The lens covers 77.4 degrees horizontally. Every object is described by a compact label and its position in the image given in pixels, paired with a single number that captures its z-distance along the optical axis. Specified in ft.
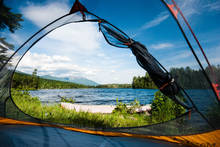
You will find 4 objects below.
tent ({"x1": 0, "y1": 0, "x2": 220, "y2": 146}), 4.57
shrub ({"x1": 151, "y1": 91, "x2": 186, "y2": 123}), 8.17
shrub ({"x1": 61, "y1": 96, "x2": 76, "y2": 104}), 16.85
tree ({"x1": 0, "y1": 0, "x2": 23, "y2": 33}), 6.19
